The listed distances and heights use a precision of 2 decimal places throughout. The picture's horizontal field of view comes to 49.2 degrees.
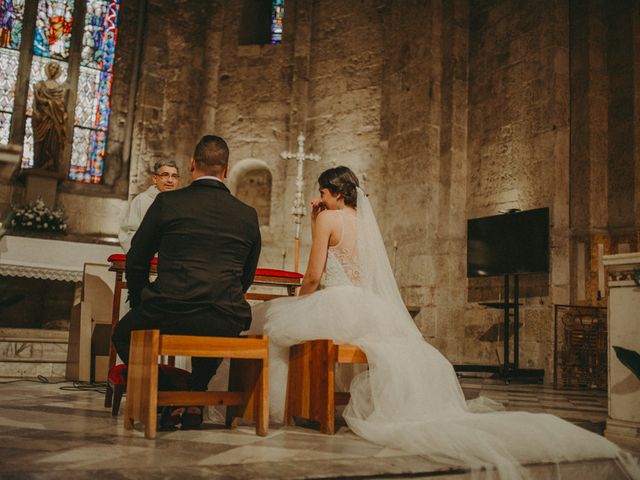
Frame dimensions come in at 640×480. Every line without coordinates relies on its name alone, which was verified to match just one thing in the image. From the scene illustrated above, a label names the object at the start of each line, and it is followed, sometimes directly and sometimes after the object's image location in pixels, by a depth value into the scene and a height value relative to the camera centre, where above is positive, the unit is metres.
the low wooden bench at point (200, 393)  3.18 -0.35
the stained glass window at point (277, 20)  13.20 +5.52
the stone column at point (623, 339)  3.84 -0.06
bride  3.01 -0.27
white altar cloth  7.66 +0.49
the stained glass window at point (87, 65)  12.13 +4.14
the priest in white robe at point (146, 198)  5.43 +0.92
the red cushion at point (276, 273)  4.80 +0.27
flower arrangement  10.67 +1.26
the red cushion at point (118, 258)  4.46 +0.29
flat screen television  9.08 +1.07
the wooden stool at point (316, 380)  3.65 -0.36
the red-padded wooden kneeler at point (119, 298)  3.76 +0.05
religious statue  11.24 +2.88
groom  3.39 +0.24
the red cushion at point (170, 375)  3.68 -0.37
